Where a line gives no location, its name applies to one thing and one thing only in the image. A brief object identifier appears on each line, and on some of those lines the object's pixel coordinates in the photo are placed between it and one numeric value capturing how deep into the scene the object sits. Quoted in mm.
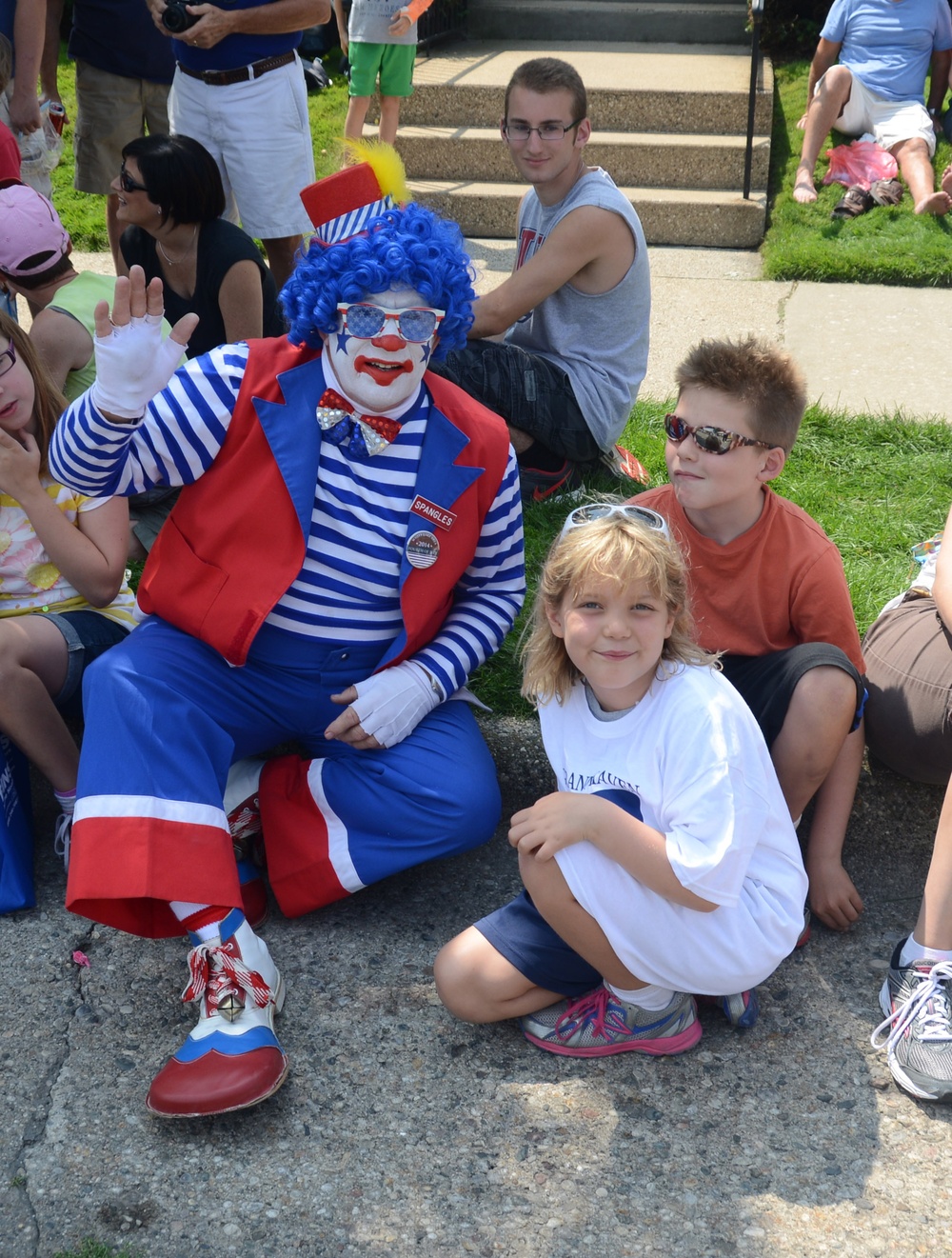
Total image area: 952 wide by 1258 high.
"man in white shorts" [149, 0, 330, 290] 4867
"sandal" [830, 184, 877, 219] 6332
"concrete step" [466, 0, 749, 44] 8625
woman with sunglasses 4016
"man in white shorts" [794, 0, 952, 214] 6609
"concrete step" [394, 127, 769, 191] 6879
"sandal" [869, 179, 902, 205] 6395
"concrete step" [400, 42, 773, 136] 7176
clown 2514
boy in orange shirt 2557
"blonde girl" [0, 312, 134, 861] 2773
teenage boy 3850
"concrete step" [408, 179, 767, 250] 6605
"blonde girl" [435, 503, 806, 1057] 2158
